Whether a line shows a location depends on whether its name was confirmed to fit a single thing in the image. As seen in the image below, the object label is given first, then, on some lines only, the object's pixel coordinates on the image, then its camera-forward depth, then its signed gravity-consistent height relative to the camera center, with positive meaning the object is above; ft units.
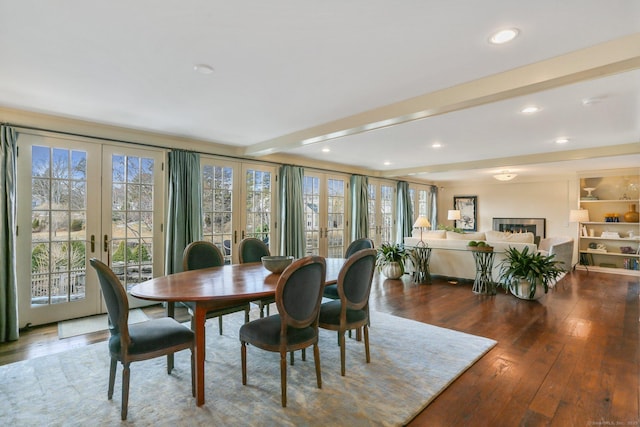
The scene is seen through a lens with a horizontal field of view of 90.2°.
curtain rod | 11.25 +3.18
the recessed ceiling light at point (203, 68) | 7.93 +3.74
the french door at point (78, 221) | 11.60 -0.15
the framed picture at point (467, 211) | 32.76 +0.40
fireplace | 28.40 -0.98
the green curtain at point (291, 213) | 18.84 +0.17
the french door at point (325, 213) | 21.16 +0.18
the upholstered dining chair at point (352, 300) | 8.30 -2.28
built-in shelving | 23.09 -1.01
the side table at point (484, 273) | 16.98 -3.18
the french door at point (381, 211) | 25.95 +0.37
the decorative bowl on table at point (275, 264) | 9.66 -1.46
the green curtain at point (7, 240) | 10.60 -0.76
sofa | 17.78 -2.03
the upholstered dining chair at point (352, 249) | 11.35 -1.37
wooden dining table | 7.03 -1.77
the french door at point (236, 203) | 16.21 +0.71
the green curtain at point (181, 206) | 14.40 +0.48
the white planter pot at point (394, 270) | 19.65 -3.37
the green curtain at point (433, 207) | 32.40 +0.83
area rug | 6.59 -4.13
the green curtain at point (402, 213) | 28.12 +0.20
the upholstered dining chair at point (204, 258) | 10.62 -1.46
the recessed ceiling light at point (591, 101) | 9.76 +3.55
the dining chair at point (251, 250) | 12.46 -1.38
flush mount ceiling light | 22.22 +2.70
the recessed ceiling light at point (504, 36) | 6.32 +3.64
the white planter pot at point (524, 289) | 15.05 -3.57
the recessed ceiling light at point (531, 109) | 10.74 +3.62
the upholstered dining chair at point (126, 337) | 6.49 -2.66
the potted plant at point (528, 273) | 14.80 -2.76
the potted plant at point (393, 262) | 19.67 -2.88
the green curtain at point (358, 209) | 23.75 +0.49
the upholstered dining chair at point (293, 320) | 6.98 -2.39
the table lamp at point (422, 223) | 20.80 -0.52
